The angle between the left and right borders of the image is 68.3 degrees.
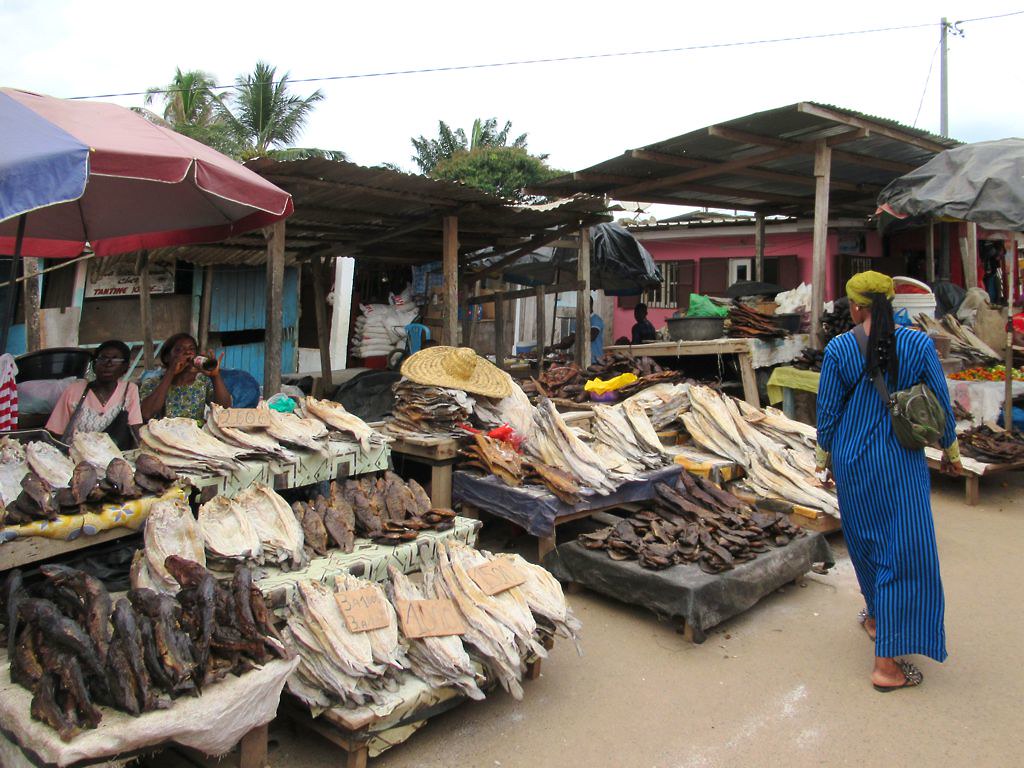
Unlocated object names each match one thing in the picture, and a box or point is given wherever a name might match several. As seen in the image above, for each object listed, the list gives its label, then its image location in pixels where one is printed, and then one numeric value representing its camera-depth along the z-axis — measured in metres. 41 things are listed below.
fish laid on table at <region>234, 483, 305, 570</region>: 3.59
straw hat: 6.08
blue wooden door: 11.41
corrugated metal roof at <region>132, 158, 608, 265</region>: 6.43
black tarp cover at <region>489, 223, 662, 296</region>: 11.95
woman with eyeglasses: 4.71
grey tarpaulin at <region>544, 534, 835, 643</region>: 4.11
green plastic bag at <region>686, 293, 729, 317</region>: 9.59
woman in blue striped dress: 3.60
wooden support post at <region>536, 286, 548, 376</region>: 11.12
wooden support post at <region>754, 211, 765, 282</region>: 12.93
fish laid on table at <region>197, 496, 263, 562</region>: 3.45
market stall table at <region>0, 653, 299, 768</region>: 2.30
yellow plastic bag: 8.02
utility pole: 17.33
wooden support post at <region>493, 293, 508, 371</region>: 10.98
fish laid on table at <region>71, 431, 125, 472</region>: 3.96
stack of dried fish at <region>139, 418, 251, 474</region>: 4.15
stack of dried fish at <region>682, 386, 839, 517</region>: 5.96
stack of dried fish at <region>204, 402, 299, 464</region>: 4.45
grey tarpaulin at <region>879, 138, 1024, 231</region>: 7.63
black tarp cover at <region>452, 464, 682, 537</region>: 4.95
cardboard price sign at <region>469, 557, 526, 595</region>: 3.50
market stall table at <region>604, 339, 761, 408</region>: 8.87
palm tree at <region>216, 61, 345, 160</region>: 21.03
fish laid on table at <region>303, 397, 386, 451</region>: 5.04
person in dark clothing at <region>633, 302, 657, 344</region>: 11.75
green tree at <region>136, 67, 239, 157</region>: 19.84
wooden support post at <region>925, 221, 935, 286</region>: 12.51
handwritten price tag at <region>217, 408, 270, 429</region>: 4.68
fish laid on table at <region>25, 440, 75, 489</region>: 3.63
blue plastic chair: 11.36
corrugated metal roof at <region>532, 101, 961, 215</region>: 8.13
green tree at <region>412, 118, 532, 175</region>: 30.28
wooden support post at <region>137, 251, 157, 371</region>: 9.75
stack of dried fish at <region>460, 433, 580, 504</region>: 5.02
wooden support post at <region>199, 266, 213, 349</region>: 11.12
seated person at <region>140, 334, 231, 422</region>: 5.32
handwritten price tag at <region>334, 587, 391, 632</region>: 3.11
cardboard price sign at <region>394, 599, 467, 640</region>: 3.17
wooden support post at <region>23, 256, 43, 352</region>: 8.90
